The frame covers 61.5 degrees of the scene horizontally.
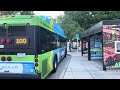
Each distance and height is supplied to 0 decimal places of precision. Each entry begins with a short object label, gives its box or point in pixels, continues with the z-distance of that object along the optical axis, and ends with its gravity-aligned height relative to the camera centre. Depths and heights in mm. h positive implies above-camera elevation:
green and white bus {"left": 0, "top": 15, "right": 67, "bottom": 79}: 3539 -125
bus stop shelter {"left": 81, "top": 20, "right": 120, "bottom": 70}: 5814 +71
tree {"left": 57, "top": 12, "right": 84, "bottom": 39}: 18965 +2706
